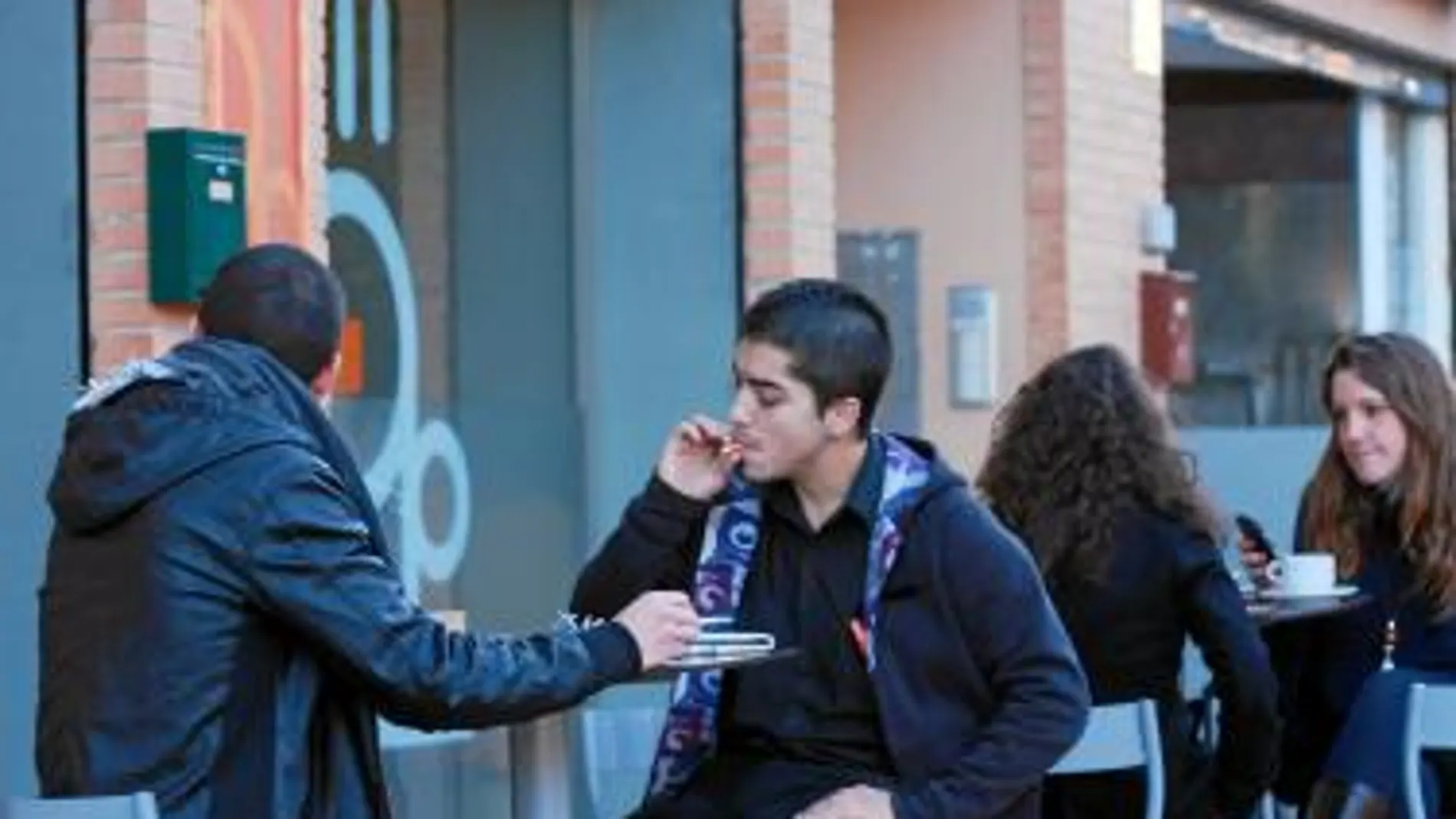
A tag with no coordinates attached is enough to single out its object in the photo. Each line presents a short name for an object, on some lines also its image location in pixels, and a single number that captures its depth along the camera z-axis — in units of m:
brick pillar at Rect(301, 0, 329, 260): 7.98
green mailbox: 7.30
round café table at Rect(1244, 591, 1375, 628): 7.68
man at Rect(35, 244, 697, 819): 4.74
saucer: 7.95
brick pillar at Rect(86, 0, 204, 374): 7.35
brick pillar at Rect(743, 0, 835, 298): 10.04
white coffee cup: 7.99
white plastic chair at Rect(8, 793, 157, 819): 4.64
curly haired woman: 7.32
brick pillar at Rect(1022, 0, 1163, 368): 11.95
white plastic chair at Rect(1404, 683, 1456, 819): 7.46
